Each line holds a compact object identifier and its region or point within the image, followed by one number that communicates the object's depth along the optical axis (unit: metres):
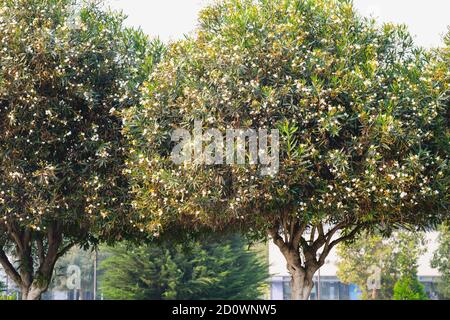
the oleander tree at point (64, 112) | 18.94
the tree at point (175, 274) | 41.09
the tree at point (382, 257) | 45.28
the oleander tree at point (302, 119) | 17.52
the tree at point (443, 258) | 47.69
